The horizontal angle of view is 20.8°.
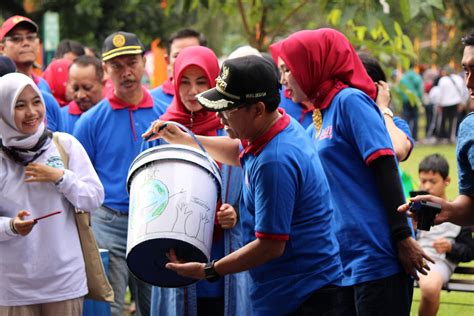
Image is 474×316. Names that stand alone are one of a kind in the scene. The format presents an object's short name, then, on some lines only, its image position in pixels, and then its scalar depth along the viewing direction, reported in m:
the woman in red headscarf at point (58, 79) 11.74
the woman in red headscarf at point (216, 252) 6.88
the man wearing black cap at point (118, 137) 8.60
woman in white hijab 6.64
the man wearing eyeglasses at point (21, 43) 9.91
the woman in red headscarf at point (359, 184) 6.00
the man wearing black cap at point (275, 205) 5.26
